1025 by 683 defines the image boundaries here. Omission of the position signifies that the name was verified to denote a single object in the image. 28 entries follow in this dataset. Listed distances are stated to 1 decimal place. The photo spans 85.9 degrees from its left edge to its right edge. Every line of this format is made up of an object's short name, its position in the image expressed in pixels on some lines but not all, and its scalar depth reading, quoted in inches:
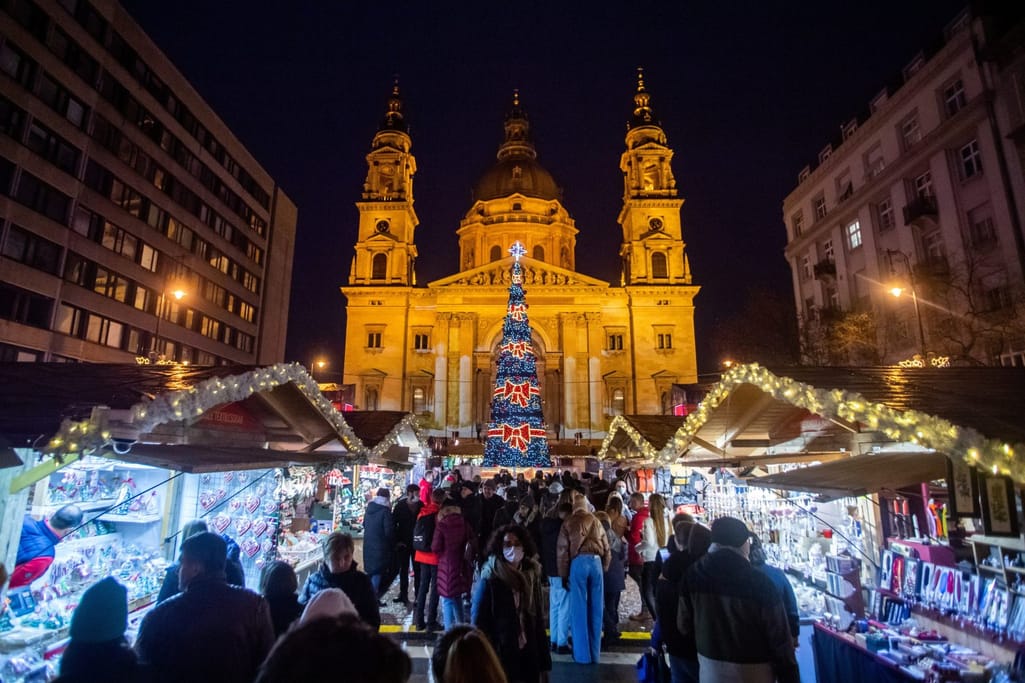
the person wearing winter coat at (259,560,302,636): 166.9
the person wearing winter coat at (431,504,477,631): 282.0
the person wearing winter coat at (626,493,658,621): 324.2
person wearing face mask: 169.3
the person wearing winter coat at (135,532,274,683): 113.4
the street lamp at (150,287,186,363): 761.6
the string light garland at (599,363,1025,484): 162.6
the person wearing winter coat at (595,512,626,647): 296.4
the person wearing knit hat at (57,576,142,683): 99.0
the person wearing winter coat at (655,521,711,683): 182.3
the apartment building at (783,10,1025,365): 827.4
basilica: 1705.2
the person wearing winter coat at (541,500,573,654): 277.1
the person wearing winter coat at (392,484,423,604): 351.3
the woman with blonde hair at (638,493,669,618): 311.7
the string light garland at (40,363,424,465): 171.5
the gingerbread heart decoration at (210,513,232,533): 287.7
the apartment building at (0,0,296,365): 908.0
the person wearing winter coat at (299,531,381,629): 177.0
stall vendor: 192.2
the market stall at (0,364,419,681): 178.1
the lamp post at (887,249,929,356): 747.5
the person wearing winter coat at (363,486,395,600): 317.7
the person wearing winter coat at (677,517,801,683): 144.8
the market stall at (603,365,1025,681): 179.6
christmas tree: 939.3
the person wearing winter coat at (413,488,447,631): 314.3
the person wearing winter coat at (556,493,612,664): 258.8
